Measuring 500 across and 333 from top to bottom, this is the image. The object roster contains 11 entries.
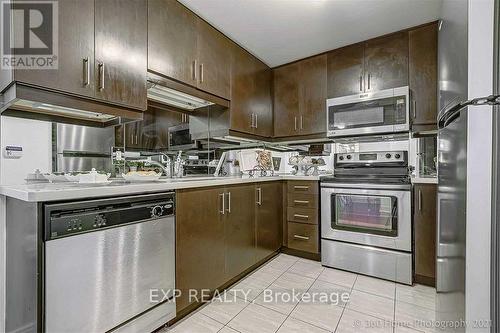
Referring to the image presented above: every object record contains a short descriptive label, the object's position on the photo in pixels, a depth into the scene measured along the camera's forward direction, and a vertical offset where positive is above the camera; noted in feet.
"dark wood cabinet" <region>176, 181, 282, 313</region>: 5.25 -1.79
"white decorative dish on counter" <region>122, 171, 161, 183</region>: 5.57 -0.26
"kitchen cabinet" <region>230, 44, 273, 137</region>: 8.46 +2.66
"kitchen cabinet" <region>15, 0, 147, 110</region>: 4.30 +2.20
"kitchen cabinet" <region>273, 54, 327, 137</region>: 9.43 +2.76
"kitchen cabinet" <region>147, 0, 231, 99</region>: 5.80 +3.17
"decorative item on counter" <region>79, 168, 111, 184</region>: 4.66 -0.26
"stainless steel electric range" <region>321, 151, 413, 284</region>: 7.08 -1.59
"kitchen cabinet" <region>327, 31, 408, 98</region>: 7.97 +3.44
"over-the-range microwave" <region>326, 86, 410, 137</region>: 7.73 +1.76
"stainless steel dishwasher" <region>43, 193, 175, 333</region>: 3.38 -1.60
